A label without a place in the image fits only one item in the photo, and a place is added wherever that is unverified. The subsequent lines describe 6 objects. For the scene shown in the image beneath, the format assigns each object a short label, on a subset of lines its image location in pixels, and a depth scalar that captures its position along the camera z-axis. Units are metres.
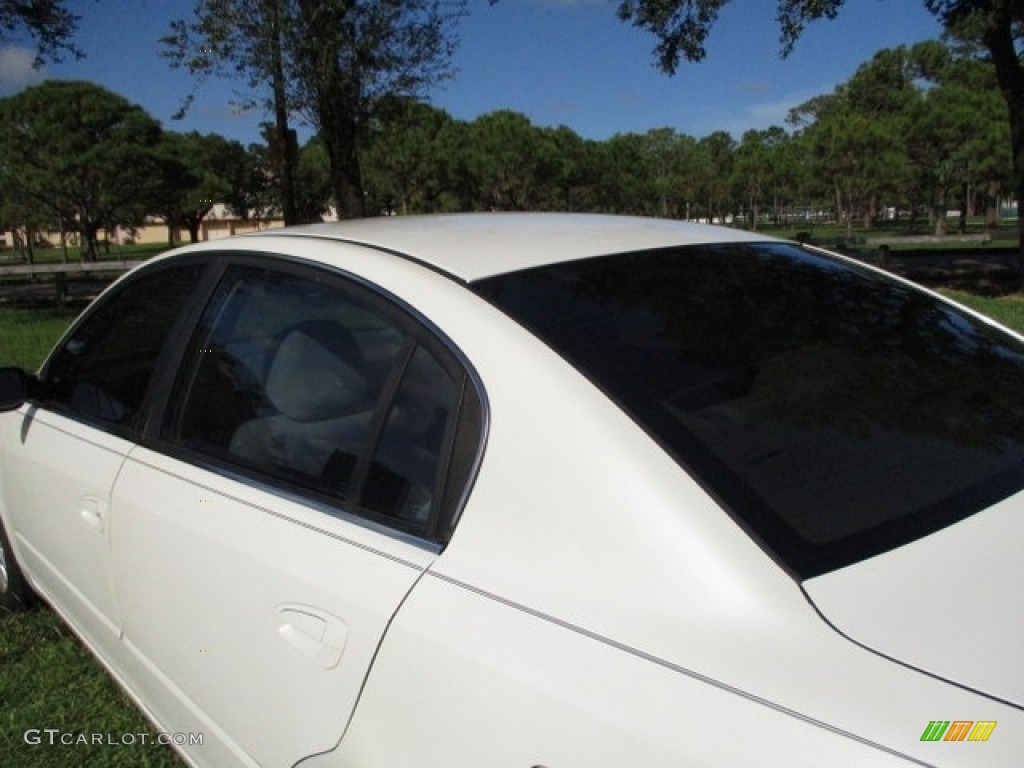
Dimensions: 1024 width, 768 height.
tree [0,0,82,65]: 13.79
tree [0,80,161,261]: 30.78
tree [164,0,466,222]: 13.14
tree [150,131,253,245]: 38.58
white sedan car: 1.07
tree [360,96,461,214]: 39.66
